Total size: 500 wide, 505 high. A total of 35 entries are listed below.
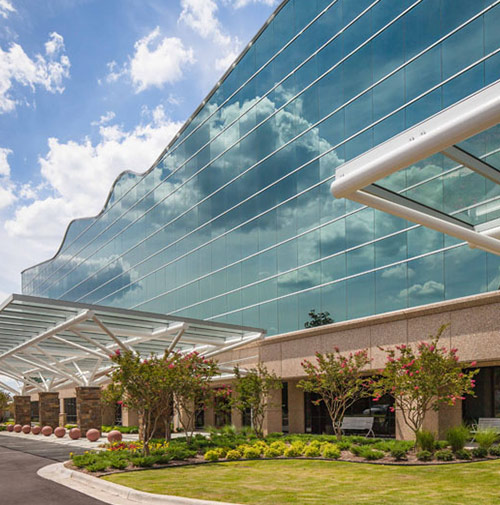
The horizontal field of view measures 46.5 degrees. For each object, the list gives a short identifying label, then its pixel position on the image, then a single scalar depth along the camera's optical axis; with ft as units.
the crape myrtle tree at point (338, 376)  70.33
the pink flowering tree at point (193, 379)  69.46
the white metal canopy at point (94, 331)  83.66
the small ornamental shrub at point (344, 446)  63.52
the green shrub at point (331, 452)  57.98
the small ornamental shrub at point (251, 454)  62.28
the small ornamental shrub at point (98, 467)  53.01
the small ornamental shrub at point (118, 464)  54.60
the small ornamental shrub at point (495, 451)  53.36
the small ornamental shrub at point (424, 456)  52.67
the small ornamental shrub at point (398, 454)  53.62
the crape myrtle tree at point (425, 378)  56.80
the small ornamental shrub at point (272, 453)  62.23
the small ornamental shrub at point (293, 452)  61.87
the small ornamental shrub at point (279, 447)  63.00
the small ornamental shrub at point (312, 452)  60.54
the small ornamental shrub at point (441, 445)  56.90
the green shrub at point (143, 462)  55.98
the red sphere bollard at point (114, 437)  85.76
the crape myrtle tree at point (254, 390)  83.35
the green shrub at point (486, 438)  54.19
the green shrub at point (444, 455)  52.03
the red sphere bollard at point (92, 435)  95.50
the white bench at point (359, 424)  79.85
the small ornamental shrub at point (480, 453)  52.90
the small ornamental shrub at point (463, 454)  52.65
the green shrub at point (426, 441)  55.62
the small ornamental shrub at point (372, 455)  55.52
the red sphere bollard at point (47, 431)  121.93
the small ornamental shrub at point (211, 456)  60.50
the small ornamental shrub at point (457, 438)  53.98
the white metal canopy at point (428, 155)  23.85
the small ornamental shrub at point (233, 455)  61.46
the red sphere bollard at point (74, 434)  104.93
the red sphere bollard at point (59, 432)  112.06
